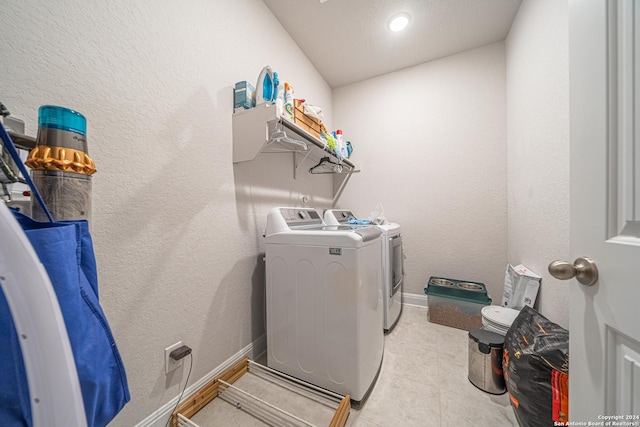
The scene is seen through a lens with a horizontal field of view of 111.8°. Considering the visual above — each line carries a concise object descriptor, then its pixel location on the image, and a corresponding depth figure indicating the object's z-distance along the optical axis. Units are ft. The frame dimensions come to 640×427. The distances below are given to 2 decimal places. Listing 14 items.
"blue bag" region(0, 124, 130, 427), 1.09
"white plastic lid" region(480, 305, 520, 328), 4.66
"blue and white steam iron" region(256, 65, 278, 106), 4.57
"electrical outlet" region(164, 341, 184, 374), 3.42
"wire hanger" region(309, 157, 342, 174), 7.48
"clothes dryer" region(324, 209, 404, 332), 6.14
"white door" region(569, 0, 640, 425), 1.55
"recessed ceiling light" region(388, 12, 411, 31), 6.05
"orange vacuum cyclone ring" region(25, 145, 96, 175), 1.57
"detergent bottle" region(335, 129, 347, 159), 7.09
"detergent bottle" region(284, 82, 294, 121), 4.81
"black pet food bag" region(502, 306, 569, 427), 2.77
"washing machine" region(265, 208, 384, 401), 3.85
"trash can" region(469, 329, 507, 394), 4.18
